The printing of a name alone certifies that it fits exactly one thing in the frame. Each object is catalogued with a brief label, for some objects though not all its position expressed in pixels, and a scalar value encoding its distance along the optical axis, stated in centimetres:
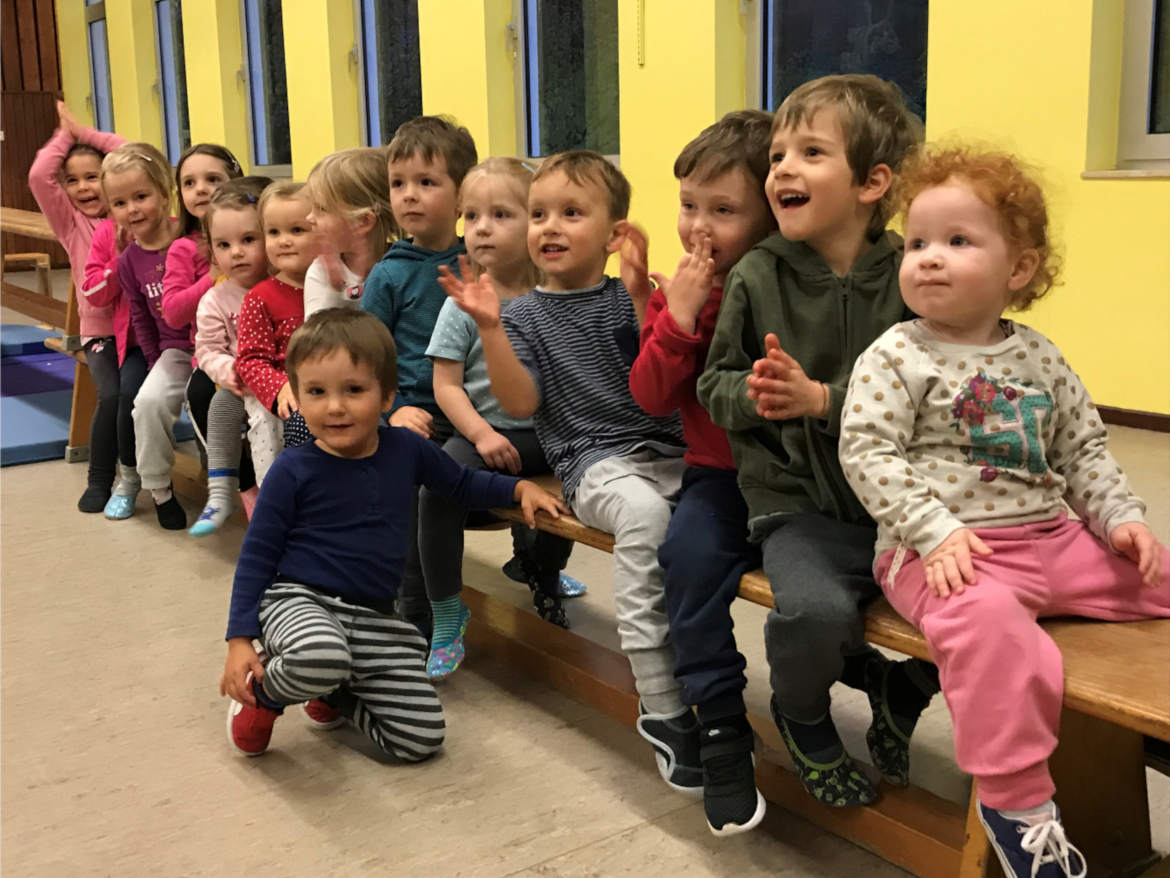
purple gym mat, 659
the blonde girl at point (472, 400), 275
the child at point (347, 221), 320
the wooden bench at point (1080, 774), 151
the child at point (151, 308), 416
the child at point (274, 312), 341
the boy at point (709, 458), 199
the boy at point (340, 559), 237
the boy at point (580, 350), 238
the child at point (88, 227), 452
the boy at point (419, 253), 297
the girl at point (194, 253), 394
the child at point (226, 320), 365
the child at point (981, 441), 169
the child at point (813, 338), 190
